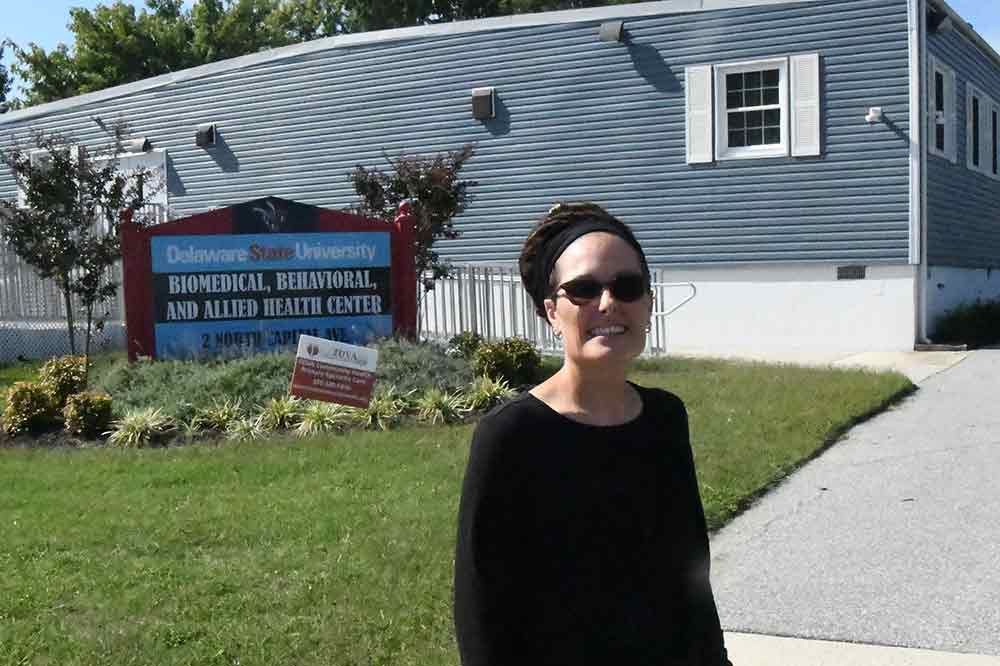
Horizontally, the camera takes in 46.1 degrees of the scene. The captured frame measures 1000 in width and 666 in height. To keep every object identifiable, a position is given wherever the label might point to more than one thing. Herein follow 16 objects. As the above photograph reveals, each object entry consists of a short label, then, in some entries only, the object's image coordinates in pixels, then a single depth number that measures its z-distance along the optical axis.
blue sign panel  11.12
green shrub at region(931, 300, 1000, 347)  16.97
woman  2.31
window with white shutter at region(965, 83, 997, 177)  19.22
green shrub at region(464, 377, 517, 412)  9.97
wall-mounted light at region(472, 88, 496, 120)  19.00
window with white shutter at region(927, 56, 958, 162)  17.48
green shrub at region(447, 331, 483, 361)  12.04
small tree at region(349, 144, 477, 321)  14.06
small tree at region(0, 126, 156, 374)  12.34
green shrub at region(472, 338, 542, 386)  11.04
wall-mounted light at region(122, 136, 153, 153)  23.05
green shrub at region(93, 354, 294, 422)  9.78
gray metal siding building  16.47
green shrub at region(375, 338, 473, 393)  10.41
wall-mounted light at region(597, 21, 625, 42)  17.73
